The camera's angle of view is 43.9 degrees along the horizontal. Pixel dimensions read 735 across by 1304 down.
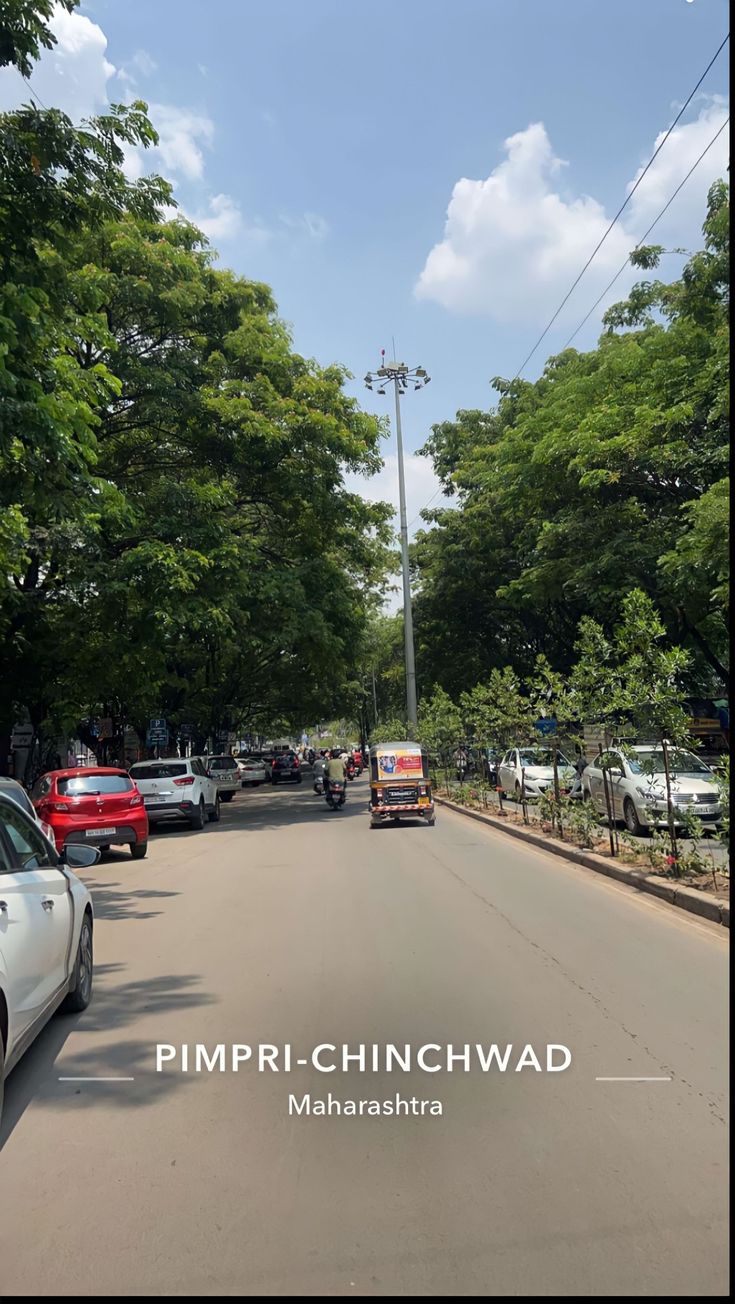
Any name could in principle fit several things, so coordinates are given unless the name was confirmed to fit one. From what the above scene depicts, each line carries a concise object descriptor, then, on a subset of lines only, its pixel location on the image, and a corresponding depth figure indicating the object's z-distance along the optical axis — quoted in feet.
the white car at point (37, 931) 13.46
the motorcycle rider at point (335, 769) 78.33
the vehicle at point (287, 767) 172.76
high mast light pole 109.60
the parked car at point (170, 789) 66.80
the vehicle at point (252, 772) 165.48
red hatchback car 48.16
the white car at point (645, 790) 40.06
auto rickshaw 62.49
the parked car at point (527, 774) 66.37
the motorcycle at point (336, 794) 79.97
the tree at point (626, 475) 59.21
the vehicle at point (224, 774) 115.14
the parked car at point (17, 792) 31.63
